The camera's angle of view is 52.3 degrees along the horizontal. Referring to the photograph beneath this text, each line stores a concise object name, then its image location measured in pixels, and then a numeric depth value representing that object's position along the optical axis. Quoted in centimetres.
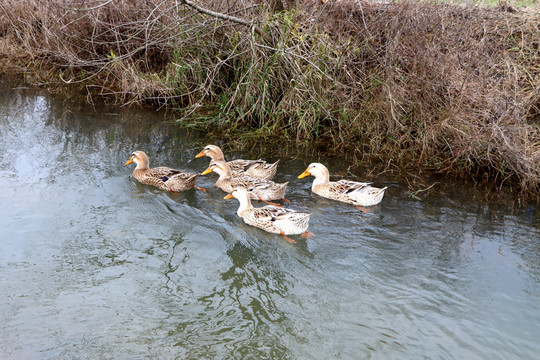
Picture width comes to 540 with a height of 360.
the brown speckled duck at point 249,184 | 834
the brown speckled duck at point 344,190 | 821
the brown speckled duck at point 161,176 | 845
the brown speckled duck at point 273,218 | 711
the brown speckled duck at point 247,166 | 902
